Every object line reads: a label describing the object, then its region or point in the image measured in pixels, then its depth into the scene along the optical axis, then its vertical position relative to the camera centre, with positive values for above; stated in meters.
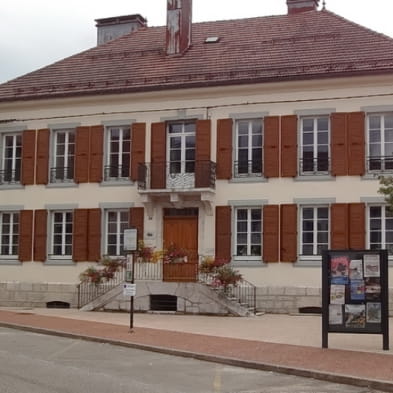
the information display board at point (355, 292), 13.23 -0.98
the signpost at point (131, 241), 17.03 -0.13
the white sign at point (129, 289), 16.66 -1.23
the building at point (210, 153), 22.66 +2.75
